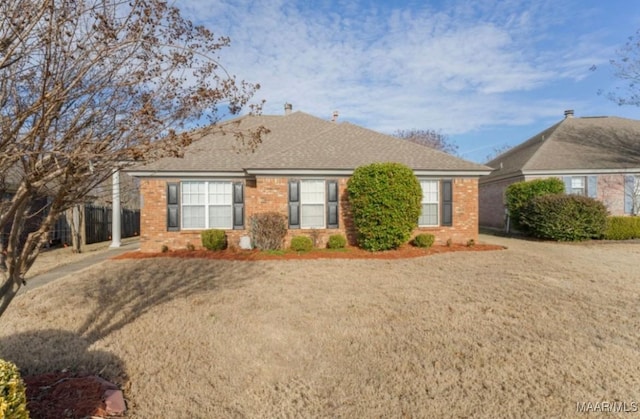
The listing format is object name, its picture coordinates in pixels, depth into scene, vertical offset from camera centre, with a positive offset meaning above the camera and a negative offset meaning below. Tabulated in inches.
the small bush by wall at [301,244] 438.3 -42.0
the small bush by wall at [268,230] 439.2 -24.5
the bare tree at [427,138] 1678.2 +348.7
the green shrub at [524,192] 609.6 +33.6
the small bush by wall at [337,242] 455.2 -41.1
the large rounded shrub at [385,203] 413.7 +8.8
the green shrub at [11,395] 76.1 -41.5
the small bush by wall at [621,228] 560.1 -28.4
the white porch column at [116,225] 545.1 -23.7
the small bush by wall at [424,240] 459.2 -39.0
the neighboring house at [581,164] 681.0 +94.2
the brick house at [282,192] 468.4 +25.2
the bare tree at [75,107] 94.4 +33.6
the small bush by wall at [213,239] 443.8 -36.2
